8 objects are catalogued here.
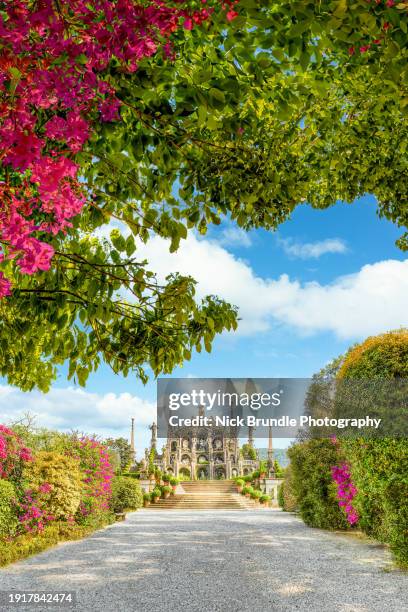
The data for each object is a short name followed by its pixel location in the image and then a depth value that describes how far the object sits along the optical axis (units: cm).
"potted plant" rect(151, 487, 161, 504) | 3259
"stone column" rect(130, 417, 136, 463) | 5003
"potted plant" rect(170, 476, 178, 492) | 3969
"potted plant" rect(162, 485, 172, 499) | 3506
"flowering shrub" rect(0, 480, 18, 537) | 1161
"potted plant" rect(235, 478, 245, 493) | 3852
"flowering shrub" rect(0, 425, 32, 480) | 1305
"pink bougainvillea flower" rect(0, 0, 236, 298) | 288
